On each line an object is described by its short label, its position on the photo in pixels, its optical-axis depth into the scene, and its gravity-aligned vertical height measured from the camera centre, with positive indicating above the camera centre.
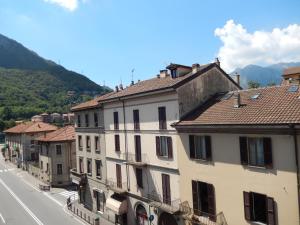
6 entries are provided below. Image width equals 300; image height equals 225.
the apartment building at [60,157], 46.40 -5.56
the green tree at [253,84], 43.73 +5.46
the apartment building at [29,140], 61.78 -3.15
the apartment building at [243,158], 14.54 -2.55
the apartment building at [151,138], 21.35 -1.49
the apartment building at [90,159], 30.77 -4.35
